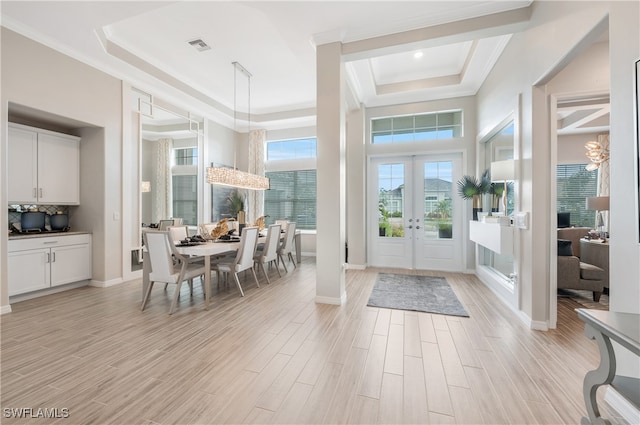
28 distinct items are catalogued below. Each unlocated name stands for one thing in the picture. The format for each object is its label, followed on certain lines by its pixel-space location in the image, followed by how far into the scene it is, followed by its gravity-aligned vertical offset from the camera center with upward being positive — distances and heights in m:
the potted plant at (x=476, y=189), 4.29 +0.35
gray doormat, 3.42 -1.20
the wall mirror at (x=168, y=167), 5.20 +0.93
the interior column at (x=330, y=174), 3.59 +0.49
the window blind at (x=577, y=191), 6.13 +0.47
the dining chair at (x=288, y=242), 5.51 -0.64
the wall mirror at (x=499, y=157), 3.62 +0.83
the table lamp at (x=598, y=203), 3.89 +0.13
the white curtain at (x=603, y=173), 5.59 +0.82
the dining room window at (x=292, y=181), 7.46 +0.83
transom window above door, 5.40 +1.73
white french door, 5.36 -0.04
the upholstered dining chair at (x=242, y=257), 3.90 -0.69
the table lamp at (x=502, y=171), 3.22 +0.50
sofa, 3.61 -0.85
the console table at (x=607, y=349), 1.07 -0.59
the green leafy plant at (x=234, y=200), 7.02 +0.27
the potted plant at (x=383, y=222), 5.77 -0.23
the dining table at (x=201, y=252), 3.43 -0.53
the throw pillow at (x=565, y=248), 3.87 -0.53
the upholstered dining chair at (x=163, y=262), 3.26 -0.64
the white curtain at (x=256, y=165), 7.57 +1.28
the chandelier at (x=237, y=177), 4.70 +0.62
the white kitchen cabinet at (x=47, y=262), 3.54 -0.73
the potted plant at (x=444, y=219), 5.38 -0.15
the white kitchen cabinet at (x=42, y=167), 3.65 +0.64
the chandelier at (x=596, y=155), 4.96 +1.06
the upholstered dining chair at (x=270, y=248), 4.68 -0.65
